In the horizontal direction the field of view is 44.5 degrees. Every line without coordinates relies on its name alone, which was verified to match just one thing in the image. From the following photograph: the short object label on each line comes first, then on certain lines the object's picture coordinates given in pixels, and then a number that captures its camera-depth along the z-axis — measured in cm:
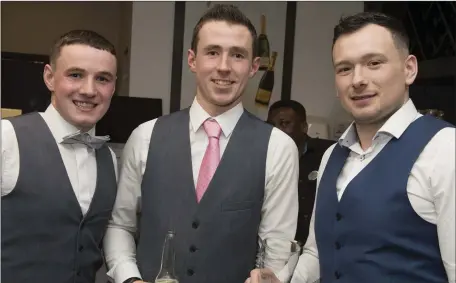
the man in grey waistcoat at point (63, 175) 158
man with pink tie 167
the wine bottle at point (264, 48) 354
